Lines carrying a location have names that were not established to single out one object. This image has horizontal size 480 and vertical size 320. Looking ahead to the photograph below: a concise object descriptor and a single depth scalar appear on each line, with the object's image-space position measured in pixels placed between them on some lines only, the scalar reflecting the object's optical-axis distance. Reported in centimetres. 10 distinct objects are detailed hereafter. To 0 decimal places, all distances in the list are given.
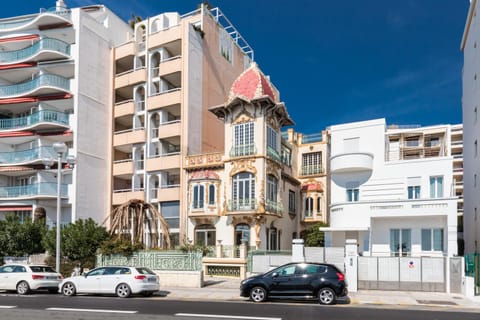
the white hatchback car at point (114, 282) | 1781
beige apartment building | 3497
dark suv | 1612
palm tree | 2544
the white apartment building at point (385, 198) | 2605
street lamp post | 2059
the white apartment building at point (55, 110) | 3547
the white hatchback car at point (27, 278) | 1920
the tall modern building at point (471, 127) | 2716
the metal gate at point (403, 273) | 1991
